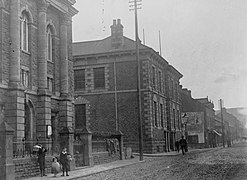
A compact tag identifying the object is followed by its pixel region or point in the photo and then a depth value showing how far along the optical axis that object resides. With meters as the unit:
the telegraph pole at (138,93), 28.30
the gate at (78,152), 23.85
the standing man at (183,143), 38.16
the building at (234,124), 118.46
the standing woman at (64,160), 19.22
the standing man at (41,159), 19.08
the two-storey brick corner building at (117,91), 40.66
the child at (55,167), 18.75
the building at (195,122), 60.50
